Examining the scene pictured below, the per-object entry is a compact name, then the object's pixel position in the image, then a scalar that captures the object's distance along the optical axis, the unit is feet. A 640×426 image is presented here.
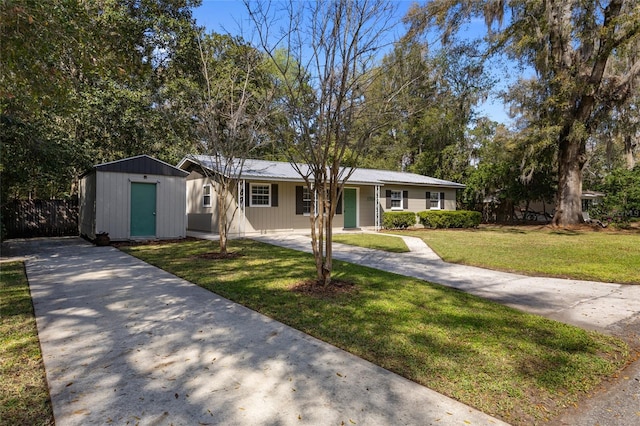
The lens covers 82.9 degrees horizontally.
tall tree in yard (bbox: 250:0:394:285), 15.93
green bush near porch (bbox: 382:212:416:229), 56.54
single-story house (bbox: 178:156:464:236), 47.50
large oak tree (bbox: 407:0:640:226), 47.26
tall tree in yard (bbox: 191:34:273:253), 27.27
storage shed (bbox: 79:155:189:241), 37.17
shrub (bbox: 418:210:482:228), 59.47
